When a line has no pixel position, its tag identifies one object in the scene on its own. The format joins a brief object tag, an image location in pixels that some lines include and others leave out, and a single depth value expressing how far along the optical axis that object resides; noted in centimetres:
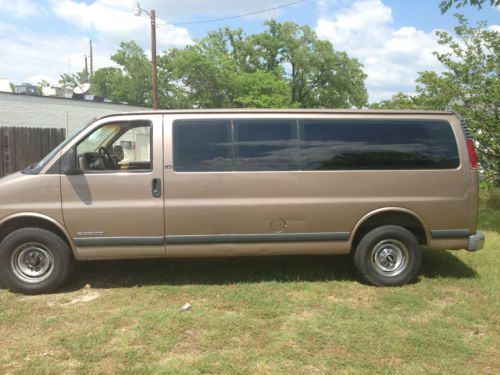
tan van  493
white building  1850
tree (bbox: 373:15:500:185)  1012
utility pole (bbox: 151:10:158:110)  1995
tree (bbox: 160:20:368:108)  4928
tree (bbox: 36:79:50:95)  7745
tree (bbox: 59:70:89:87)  7450
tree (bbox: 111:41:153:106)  5862
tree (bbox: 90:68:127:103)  5934
